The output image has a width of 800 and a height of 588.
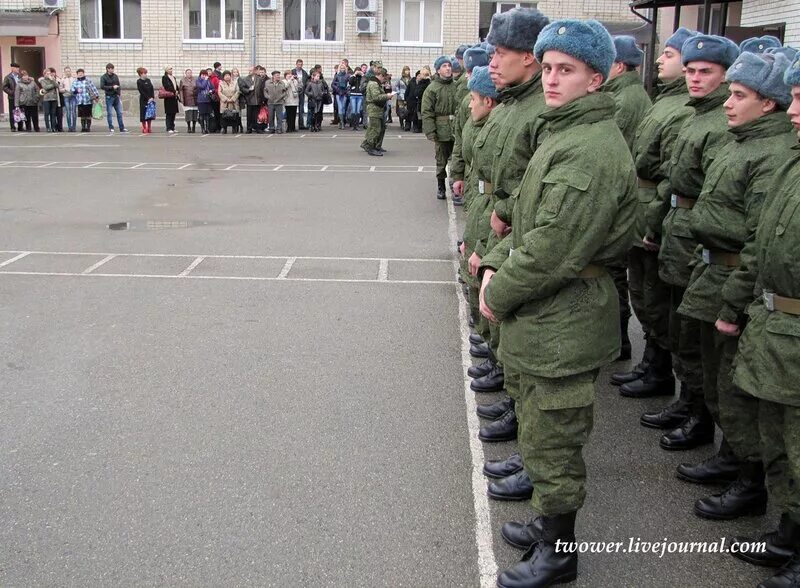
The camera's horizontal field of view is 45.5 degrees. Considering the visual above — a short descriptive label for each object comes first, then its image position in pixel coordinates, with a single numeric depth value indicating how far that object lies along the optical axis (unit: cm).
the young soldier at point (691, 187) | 520
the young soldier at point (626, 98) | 681
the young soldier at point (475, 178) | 582
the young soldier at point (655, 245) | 577
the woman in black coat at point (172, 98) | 2623
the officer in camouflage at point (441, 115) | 1422
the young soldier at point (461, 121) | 791
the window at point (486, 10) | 3209
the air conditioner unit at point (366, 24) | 3119
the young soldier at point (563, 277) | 361
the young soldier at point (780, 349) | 363
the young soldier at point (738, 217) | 440
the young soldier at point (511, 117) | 498
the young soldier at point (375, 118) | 1923
